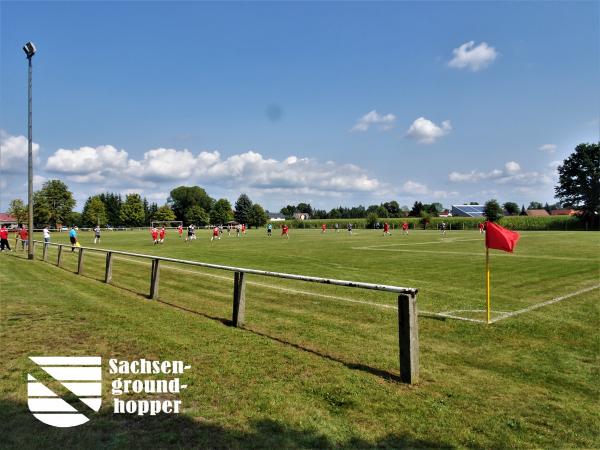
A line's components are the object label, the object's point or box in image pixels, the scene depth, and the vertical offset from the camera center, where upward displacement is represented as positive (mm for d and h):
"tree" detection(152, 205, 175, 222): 135875 +3310
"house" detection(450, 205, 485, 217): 148000 +4538
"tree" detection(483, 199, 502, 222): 91900 +2985
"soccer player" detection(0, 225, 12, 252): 27172 -865
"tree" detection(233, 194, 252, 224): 141625 +5509
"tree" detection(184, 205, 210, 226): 139875 +2692
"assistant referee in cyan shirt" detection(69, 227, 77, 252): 27603 -695
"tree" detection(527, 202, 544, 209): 192000 +7976
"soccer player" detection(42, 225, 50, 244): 28128 -647
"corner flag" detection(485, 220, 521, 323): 8234 -331
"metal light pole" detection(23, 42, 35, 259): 20391 +2787
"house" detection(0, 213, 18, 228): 146250 +1807
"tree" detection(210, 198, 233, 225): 148375 +4258
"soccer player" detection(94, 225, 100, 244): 40906 -999
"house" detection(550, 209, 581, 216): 165775 +4235
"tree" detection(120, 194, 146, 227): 127625 +3762
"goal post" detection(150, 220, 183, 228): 131775 +17
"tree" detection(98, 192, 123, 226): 133512 +5731
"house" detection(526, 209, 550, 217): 162875 +4037
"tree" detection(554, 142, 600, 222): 83188 +8992
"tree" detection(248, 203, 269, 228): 137250 +2186
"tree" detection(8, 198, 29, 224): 109894 +3972
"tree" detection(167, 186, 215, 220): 152375 +9153
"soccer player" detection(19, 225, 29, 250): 27833 -789
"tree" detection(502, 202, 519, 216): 145375 +5062
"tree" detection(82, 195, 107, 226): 124312 +3511
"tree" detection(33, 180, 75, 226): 107375 +5650
